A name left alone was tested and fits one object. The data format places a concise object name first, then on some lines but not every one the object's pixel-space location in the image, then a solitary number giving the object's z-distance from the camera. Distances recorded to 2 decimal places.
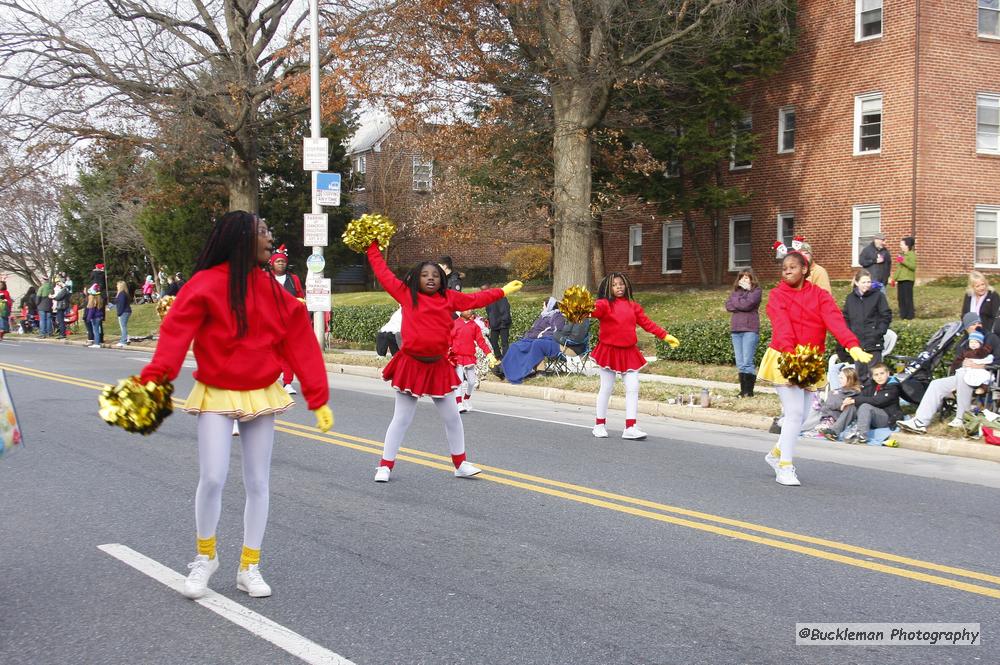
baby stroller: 11.98
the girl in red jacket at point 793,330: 8.59
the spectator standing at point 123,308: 29.09
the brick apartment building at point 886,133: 26.73
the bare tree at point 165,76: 27.75
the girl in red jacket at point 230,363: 5.11
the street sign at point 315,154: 21.30
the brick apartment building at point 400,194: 47.22
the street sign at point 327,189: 21.30
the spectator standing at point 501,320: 19.27
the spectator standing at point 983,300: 12.09
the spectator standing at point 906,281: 20.06
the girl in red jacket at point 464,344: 13.34
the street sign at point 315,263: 17.97
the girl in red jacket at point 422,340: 8.42
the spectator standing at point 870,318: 13.16
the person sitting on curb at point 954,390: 11.30
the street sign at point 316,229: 21.09
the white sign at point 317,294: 21.27
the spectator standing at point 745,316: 14.70
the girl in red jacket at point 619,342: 11.27
